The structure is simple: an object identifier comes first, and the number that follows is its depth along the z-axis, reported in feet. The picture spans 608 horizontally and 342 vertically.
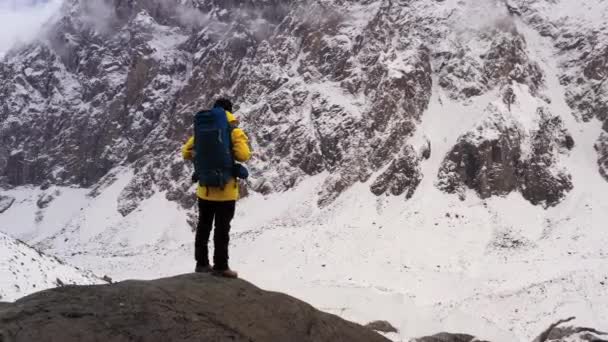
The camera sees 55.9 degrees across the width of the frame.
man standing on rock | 22.09
